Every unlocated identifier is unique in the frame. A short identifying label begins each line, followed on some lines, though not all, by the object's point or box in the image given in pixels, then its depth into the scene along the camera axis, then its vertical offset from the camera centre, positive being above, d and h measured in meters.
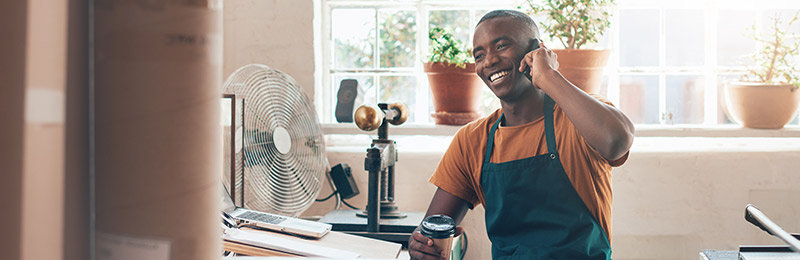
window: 2.73 +0.35
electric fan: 1.77 -0.04
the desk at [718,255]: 1.23 -0.26
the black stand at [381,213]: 1.86 -0.27
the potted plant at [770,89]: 2.43 +0.16
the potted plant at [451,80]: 2.46 +0.19
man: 1.63 -0.09
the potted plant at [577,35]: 2.40 +0.37
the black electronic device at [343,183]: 2.38 -0.21
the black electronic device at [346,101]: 2.70 +0.12
